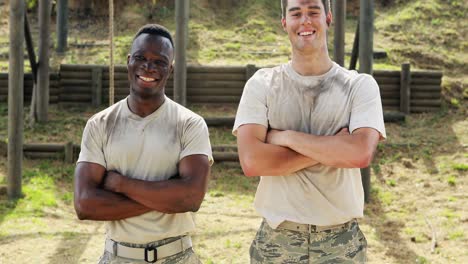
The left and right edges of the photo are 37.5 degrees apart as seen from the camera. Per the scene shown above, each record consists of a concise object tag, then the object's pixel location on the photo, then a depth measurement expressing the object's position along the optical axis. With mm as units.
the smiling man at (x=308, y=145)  2664
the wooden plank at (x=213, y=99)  11312
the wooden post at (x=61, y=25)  12740
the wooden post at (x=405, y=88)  11016
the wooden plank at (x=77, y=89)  11422
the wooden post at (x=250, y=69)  10953
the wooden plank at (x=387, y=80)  11102
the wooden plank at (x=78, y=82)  11422
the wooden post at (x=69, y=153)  9023
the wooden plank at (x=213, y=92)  11273
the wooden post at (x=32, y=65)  9094
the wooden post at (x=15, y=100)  7508
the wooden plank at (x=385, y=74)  11086
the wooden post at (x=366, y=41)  7840
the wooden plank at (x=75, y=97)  11430
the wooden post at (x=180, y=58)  7957
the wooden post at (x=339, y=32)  8375
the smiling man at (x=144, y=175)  2648
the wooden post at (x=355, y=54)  8702
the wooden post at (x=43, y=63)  10219
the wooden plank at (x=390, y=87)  11102
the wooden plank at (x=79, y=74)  11445
